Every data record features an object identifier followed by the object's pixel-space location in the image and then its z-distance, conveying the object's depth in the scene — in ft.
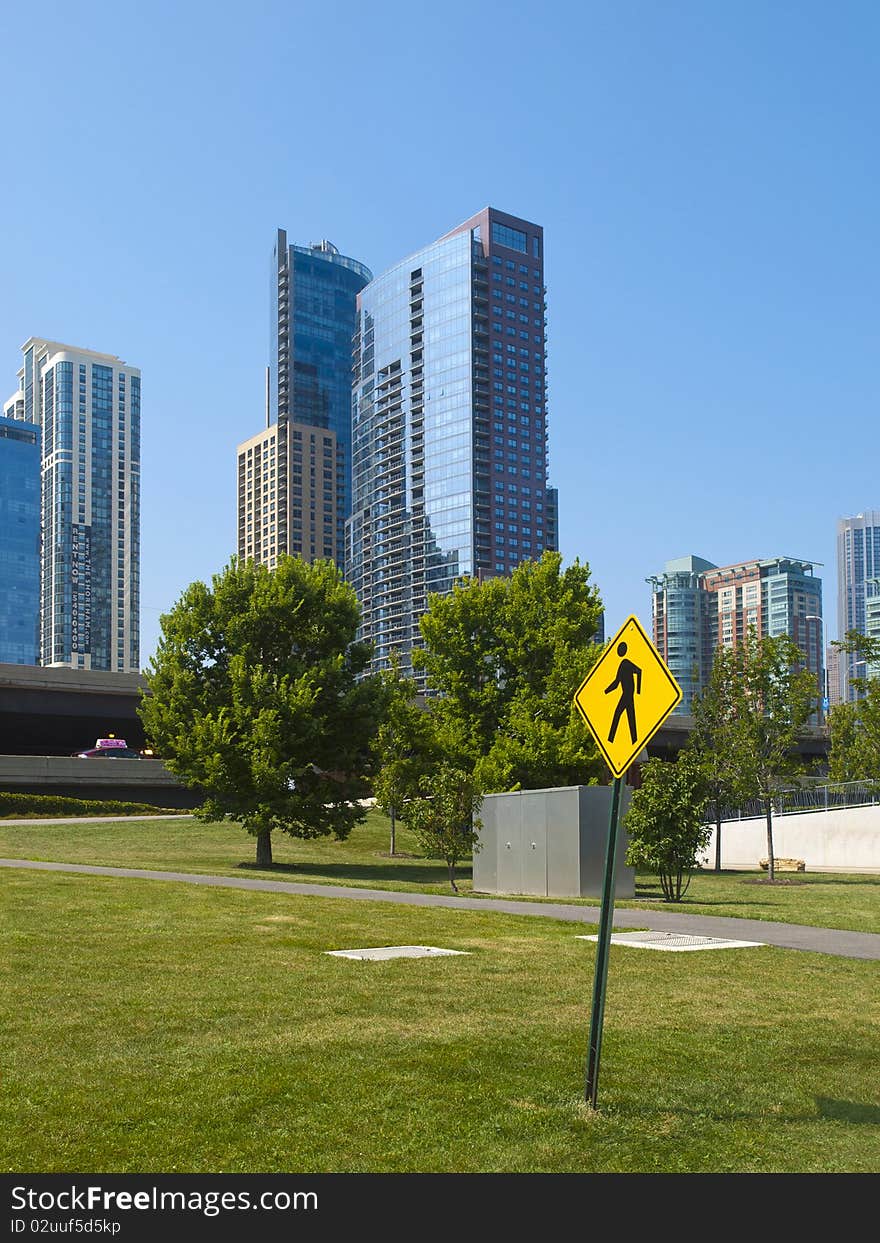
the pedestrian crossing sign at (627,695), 26.37
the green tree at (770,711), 132.36
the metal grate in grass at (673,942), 50.44
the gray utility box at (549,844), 84.48
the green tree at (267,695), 115.75
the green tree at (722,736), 131.85
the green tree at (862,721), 137.69
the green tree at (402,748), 138.41
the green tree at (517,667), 133.80
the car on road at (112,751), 217.97
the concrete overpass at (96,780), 197.06
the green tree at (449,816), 95.81
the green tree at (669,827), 80.59
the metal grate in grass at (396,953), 45.27
